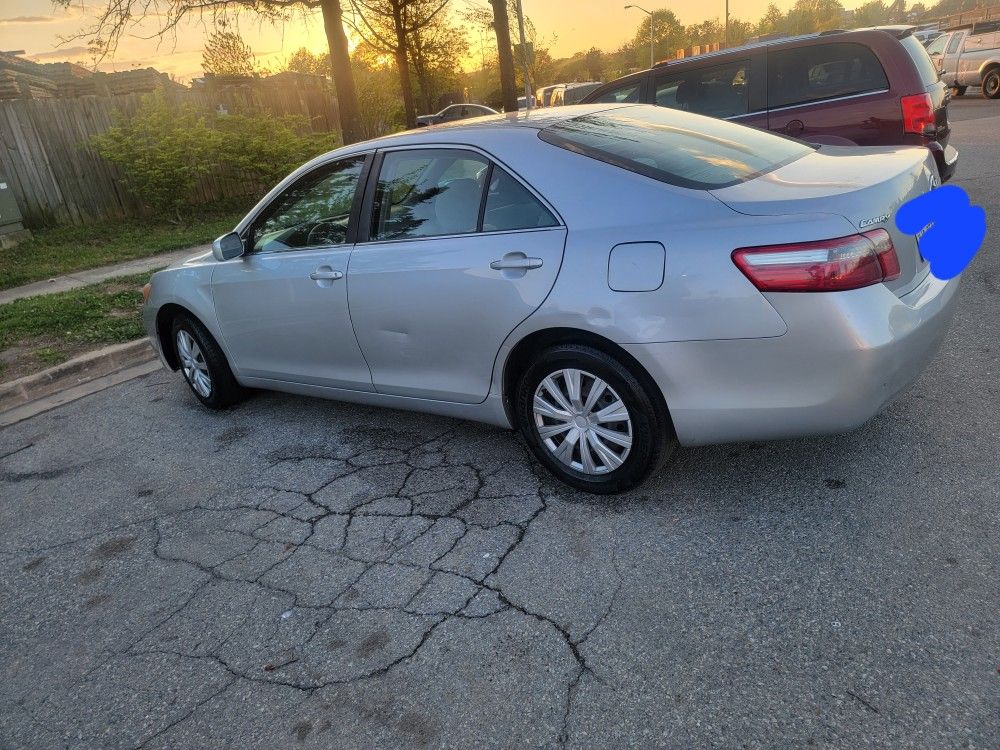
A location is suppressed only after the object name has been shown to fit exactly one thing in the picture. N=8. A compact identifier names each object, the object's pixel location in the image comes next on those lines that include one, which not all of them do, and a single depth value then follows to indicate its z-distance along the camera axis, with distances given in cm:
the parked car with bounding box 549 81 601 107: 2799
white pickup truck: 1967
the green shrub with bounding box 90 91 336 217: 1267
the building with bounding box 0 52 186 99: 2317
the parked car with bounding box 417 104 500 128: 2708
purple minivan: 650
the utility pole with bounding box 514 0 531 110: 2312
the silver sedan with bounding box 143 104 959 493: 275
